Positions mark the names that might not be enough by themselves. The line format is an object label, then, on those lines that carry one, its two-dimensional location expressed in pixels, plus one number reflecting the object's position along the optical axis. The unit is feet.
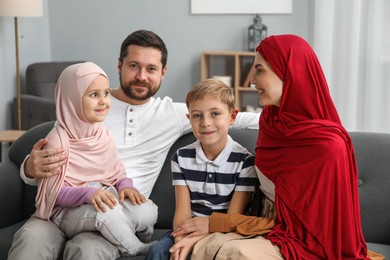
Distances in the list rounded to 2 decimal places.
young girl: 7.39
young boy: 7.60
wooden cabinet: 17.66
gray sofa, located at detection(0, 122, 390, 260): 7.97
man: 8.66
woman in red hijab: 6.77
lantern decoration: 17.63
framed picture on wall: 17.74
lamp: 15.71
